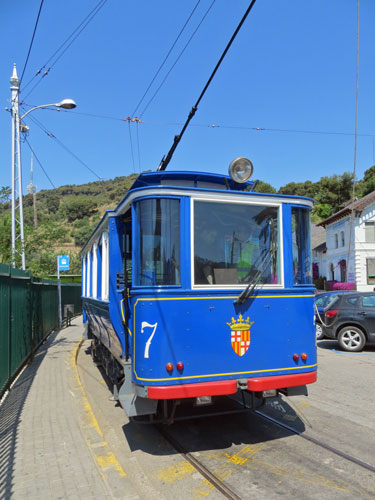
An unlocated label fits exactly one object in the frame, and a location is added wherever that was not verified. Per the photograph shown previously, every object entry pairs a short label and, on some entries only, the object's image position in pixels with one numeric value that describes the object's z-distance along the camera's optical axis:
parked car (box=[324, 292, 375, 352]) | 10.71
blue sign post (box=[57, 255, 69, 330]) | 17.09
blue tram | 4.28
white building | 34.91
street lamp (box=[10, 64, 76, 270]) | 11.95
